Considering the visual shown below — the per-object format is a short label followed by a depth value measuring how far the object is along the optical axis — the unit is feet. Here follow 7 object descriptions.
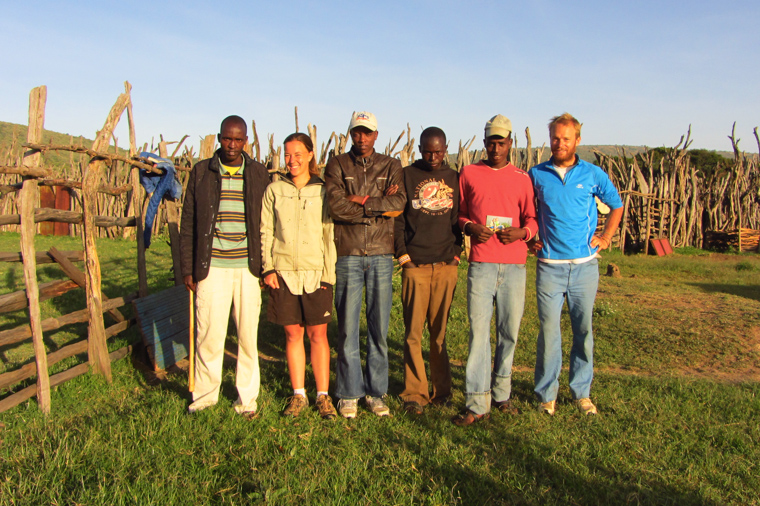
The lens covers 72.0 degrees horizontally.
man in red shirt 12.53
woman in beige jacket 12.36
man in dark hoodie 12.80
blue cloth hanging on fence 16.98
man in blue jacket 12.92
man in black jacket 12.40
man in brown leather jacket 12.32
